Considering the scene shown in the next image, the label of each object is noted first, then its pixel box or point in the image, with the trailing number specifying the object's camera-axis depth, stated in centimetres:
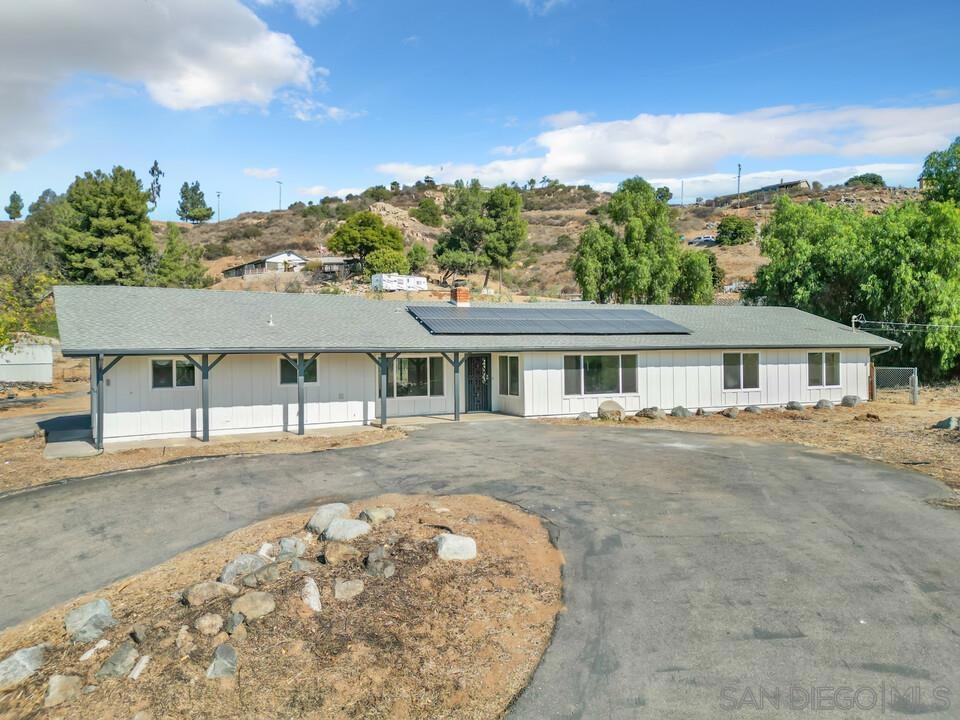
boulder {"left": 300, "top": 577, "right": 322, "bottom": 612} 668
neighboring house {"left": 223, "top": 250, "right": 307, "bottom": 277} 7069
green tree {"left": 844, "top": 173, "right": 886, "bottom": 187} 11549
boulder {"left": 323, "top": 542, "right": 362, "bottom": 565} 768
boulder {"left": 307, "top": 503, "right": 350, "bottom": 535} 898
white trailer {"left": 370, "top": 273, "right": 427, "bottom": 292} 5453
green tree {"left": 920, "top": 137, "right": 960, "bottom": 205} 3644
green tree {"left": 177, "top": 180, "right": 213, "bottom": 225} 12431
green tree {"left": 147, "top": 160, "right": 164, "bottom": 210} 10712
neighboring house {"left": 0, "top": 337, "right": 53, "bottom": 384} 3309
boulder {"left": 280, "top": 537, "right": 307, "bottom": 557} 807
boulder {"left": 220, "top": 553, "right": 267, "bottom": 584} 736
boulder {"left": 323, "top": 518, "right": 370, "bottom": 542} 845
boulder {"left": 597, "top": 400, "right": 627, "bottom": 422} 2083
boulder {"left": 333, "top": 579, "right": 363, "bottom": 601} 688
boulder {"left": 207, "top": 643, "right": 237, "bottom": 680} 566
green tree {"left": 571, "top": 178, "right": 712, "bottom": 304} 3928
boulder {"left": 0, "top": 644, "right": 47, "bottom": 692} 586
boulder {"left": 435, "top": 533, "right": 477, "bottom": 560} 779
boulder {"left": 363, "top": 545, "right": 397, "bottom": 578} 732
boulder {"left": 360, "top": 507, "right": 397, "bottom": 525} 911
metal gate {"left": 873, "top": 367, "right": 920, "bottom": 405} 2767
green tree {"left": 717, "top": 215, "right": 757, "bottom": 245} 8394
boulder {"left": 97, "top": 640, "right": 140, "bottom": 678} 582
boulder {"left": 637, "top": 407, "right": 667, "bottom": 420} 2126
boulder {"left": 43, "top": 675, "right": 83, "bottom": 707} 551
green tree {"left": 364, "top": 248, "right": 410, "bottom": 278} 6216
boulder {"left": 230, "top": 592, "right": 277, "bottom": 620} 649
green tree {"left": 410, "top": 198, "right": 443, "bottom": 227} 10281
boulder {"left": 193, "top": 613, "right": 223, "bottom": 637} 624
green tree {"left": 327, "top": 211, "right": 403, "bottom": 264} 6544
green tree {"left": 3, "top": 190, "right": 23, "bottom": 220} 12600
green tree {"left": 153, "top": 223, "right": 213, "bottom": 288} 5072
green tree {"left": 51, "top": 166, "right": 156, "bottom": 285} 4725
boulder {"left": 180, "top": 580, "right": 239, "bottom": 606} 680
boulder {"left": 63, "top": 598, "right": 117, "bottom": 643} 651
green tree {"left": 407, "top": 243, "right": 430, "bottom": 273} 6756
